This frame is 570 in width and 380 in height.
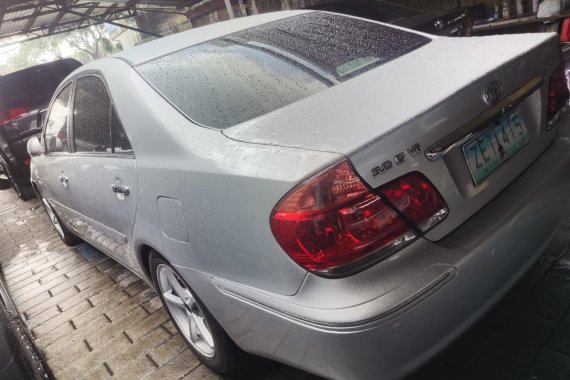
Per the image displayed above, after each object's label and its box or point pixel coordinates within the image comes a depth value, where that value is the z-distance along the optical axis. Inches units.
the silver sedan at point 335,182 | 47.8
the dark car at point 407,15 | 177.3
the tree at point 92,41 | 1590.1
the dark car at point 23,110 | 261.3
